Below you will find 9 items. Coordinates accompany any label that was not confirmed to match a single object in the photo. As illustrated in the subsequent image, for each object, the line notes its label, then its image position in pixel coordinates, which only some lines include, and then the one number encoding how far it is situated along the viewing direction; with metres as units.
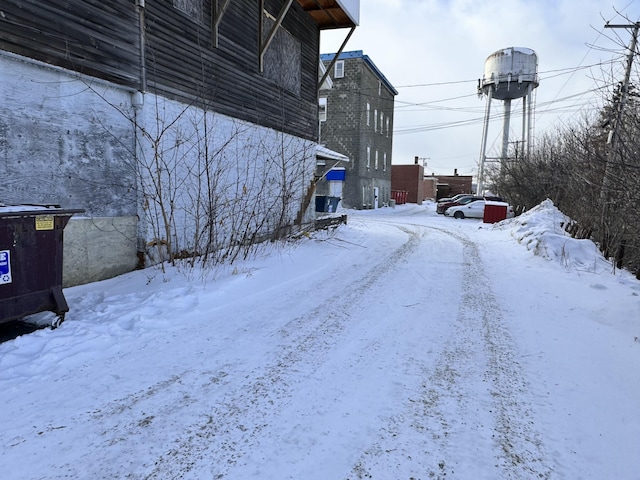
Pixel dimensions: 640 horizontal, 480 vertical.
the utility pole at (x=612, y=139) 6.38
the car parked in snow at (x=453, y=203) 27.33
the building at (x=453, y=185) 68.12
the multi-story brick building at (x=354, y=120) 29.19
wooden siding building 5.22
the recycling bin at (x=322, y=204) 16.97
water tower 36.76
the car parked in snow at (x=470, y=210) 25.36
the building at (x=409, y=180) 50.09
